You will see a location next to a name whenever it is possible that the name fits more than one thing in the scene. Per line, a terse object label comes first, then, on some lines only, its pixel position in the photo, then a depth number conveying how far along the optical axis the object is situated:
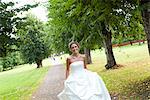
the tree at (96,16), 6.09
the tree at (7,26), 6.60
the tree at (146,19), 6.27
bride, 3.88
